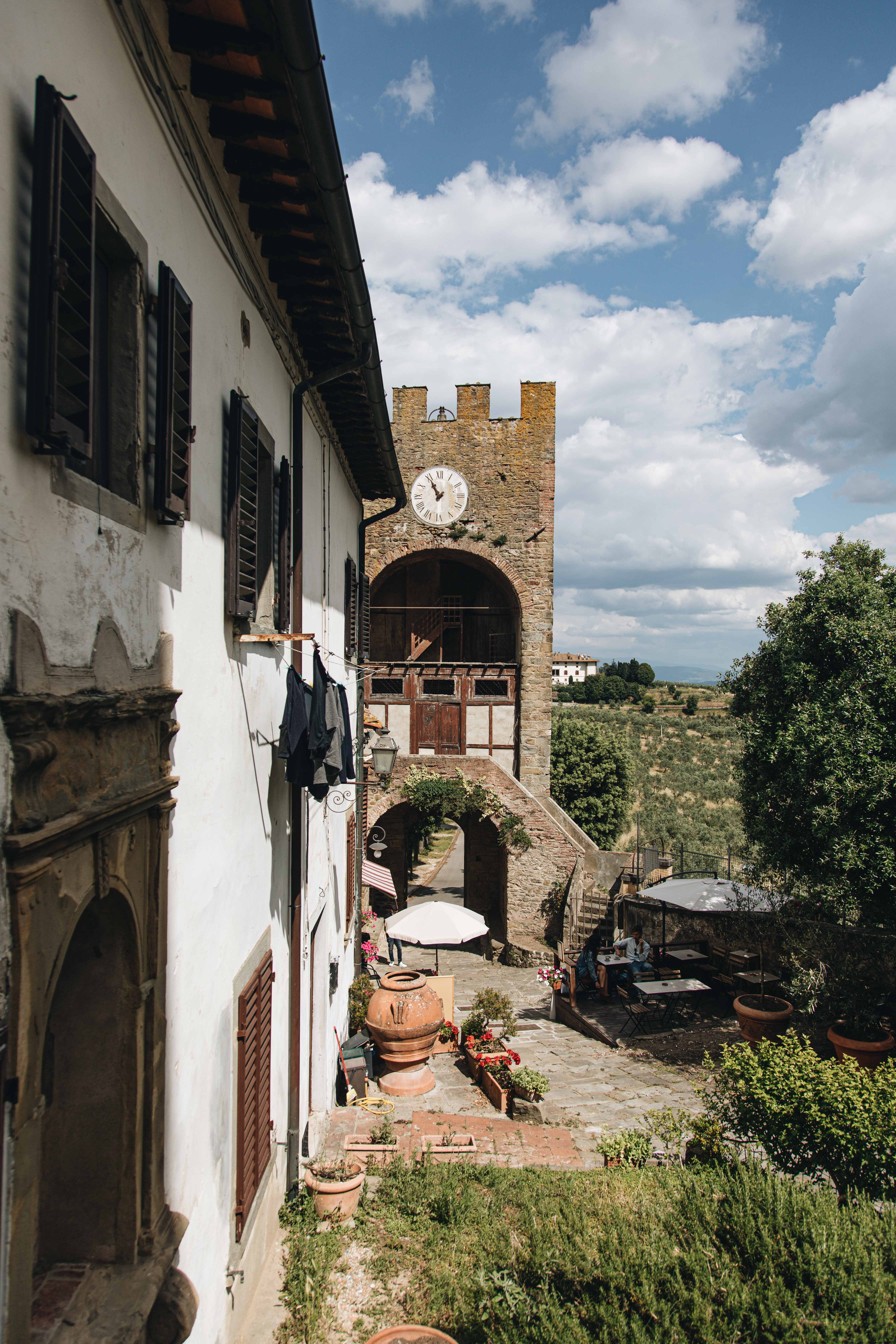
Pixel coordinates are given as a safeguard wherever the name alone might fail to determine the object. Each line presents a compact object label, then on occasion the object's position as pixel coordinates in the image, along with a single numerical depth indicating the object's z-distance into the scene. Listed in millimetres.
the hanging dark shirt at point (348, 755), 6840
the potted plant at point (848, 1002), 9203
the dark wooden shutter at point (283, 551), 5684
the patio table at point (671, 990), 12117
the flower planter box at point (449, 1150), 7621
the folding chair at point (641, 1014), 12555
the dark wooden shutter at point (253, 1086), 4430
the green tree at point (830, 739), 8977
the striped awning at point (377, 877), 15547
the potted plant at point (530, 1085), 9078
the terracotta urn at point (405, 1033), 9664
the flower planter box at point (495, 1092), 9195
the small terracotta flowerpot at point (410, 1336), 4469
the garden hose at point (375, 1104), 9008
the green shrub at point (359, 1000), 10820
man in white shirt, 14016
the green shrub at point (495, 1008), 11578
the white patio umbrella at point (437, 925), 12797
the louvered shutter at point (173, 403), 3100
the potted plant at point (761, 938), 10258
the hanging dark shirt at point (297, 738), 5324
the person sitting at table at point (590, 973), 14656
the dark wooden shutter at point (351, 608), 11305
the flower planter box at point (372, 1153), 7484
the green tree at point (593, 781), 25844
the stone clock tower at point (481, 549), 21375
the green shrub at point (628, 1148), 7215
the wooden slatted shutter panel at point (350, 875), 11648
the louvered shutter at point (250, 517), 4285
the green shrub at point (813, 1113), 5453
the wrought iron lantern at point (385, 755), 10844
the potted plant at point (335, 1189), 6340
